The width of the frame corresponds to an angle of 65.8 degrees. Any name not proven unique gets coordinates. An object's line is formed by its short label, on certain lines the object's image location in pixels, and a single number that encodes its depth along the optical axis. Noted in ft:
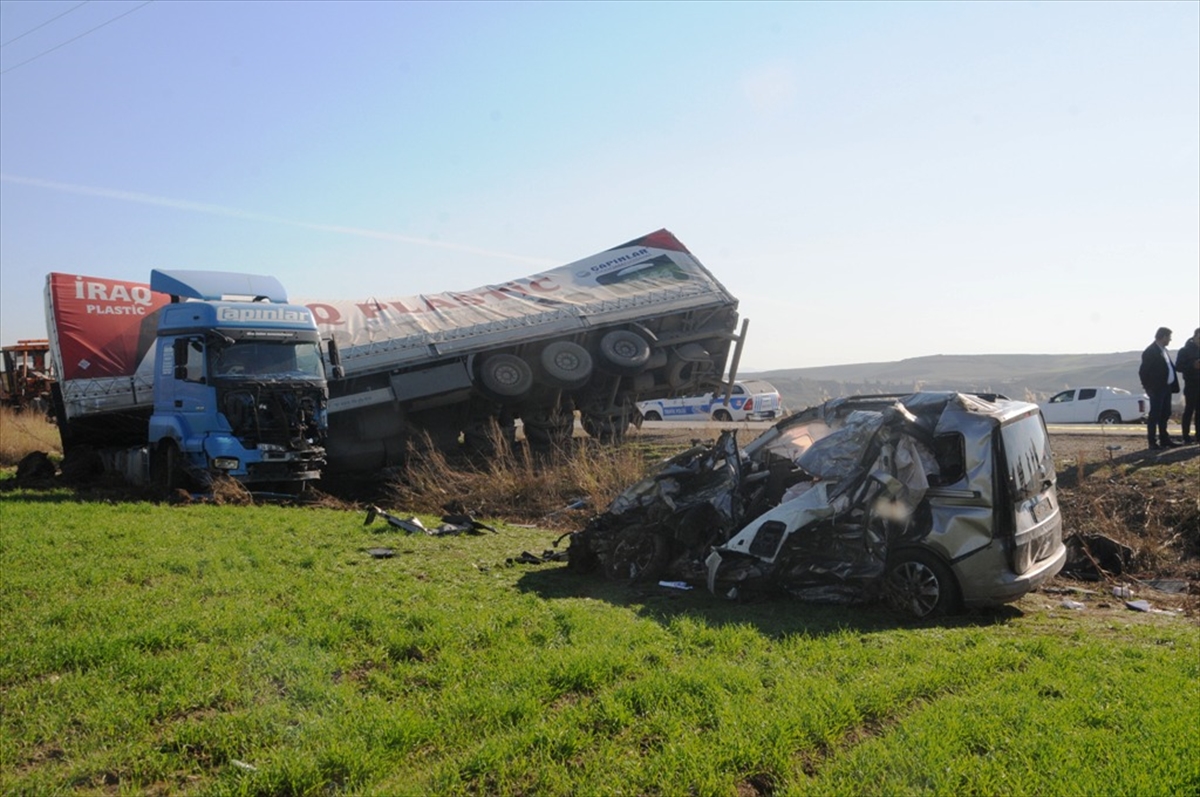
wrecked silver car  21.17
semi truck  43.88
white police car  99.76
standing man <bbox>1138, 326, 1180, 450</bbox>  41.78
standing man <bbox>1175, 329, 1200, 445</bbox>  42.14
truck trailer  46.78
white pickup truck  85.15
